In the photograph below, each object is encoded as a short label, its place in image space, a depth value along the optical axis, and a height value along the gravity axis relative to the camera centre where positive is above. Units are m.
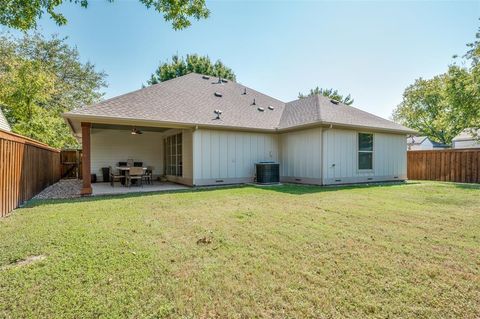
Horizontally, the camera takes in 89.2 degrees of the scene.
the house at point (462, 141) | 27.21 +2.10
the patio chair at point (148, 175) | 11.65 -0.75
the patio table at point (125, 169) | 10.20 -0.42
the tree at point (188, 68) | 25.12 +9.69
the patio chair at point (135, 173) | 10.16 -0.58
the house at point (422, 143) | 36.30 +2.51
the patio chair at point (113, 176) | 10.46 -0.72
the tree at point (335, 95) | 32.88 +8.74
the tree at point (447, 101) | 14.94 +5.17
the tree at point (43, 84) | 13.98 +5.16
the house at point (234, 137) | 9.87 +1.08
